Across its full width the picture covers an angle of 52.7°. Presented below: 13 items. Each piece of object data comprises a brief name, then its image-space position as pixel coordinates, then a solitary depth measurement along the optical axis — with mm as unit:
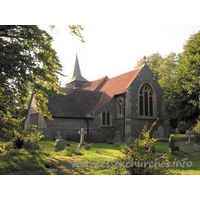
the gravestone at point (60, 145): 12000
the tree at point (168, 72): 31844
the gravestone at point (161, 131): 20109
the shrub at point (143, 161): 6383
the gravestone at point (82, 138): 13191
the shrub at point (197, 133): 13383
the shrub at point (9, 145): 11672
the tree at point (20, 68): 8391
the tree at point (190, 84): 20047
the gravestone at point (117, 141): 15627
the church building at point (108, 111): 19094
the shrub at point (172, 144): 13102
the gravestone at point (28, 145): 12038
